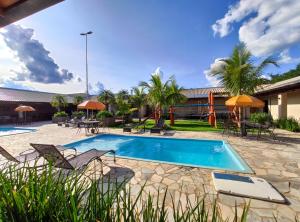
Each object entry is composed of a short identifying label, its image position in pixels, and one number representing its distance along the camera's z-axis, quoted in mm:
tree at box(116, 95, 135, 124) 17859
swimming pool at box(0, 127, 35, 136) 15586
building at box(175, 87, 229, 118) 22045
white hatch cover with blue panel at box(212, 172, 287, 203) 3471
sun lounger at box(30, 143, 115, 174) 4101
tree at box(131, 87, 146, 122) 17750
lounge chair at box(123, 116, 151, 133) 12652
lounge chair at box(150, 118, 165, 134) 13438
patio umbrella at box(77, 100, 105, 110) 12101
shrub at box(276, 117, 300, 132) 11341
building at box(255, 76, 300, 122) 11045
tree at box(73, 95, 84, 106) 25750
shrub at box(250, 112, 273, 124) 13830
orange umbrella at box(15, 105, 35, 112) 17747
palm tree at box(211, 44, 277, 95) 10492
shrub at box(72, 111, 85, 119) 21056
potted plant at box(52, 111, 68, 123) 20031
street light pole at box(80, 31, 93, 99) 25070
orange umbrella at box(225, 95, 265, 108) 9019
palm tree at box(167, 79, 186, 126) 15094
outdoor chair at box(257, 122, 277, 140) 9159
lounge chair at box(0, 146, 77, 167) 4562
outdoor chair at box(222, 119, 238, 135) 11007
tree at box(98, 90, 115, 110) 21656
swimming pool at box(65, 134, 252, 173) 7044
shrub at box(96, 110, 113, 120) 16328
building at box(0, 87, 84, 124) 20922
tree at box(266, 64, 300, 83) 34800
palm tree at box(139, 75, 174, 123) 14680
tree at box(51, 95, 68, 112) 22156
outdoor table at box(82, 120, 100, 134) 12567
